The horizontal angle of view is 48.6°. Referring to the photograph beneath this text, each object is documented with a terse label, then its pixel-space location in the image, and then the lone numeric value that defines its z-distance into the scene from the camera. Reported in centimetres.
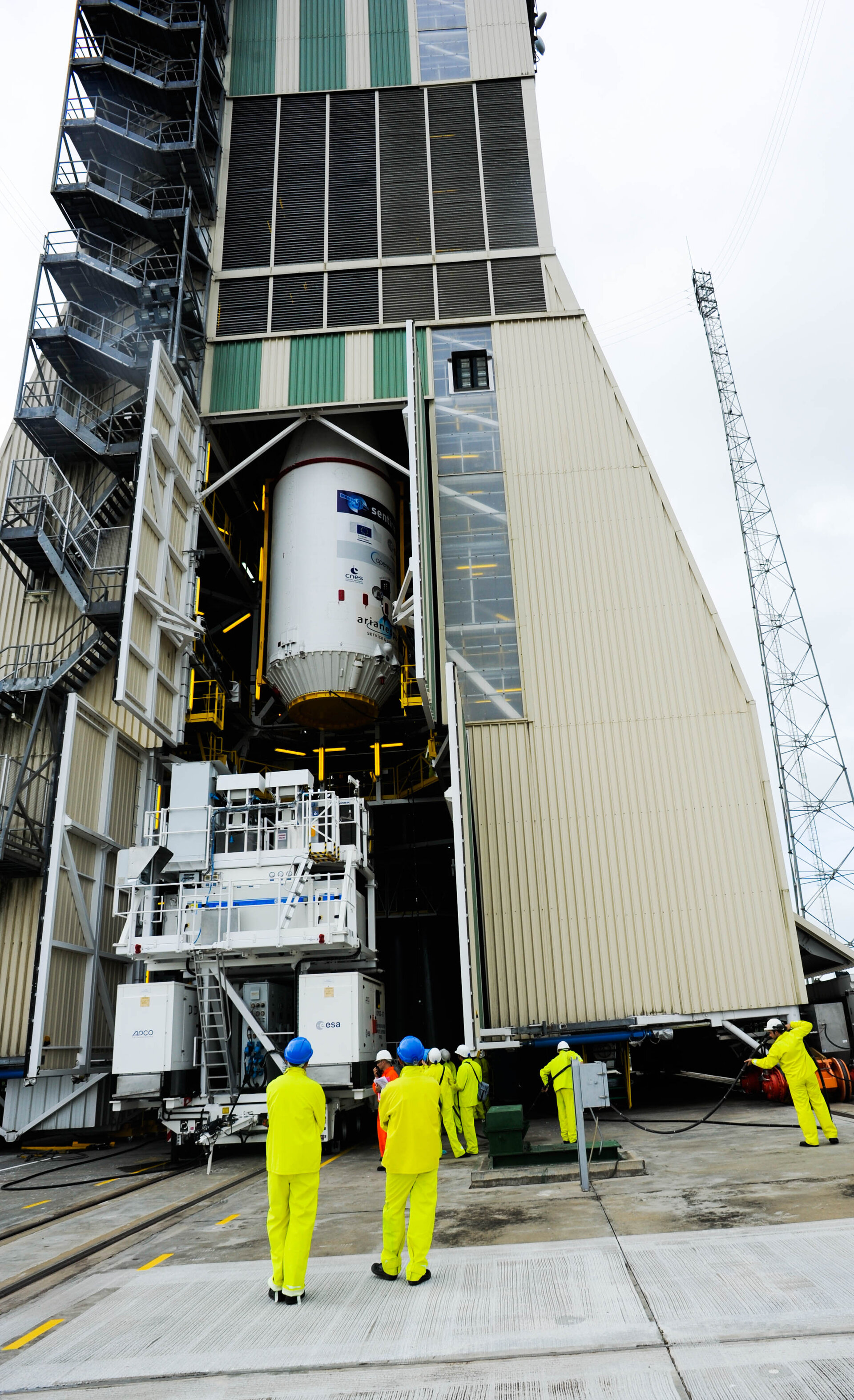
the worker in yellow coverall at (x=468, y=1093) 1381
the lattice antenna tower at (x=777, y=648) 4525
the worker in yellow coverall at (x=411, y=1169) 629
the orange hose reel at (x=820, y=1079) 1564
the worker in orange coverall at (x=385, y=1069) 1056
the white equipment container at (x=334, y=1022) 1427
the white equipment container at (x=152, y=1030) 1420
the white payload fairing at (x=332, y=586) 1978
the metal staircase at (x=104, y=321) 1939
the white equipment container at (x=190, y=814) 1634
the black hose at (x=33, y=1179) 1266
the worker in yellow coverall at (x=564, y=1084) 1209
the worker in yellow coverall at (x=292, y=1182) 603
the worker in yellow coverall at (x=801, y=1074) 1095
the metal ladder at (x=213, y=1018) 1493
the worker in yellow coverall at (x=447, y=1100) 1291
